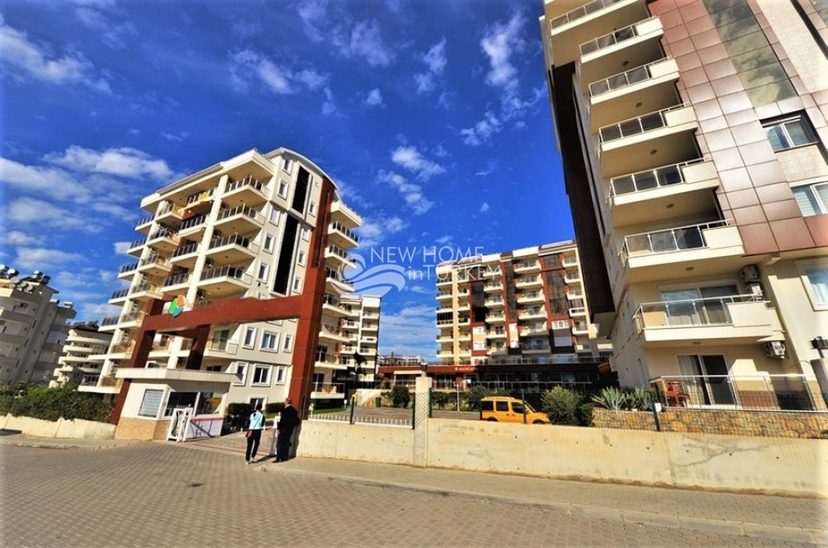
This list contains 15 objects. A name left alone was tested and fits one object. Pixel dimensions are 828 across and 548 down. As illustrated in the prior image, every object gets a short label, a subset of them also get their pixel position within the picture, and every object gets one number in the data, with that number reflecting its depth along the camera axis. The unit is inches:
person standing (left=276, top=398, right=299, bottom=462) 417.1
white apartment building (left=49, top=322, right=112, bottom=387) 1888.5
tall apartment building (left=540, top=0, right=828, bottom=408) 435.8
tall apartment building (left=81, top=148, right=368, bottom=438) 669.3
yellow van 660.1
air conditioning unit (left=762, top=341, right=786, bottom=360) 423.5
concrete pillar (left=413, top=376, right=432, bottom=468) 377.4
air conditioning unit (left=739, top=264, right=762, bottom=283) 464.4
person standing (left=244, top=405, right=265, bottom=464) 417.7
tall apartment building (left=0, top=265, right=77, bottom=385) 1866.4
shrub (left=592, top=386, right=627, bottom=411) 356.2
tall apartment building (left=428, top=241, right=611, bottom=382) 1769.2
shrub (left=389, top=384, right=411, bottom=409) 1309.1
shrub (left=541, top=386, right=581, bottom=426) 503.7
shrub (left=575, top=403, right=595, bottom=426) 475.3
